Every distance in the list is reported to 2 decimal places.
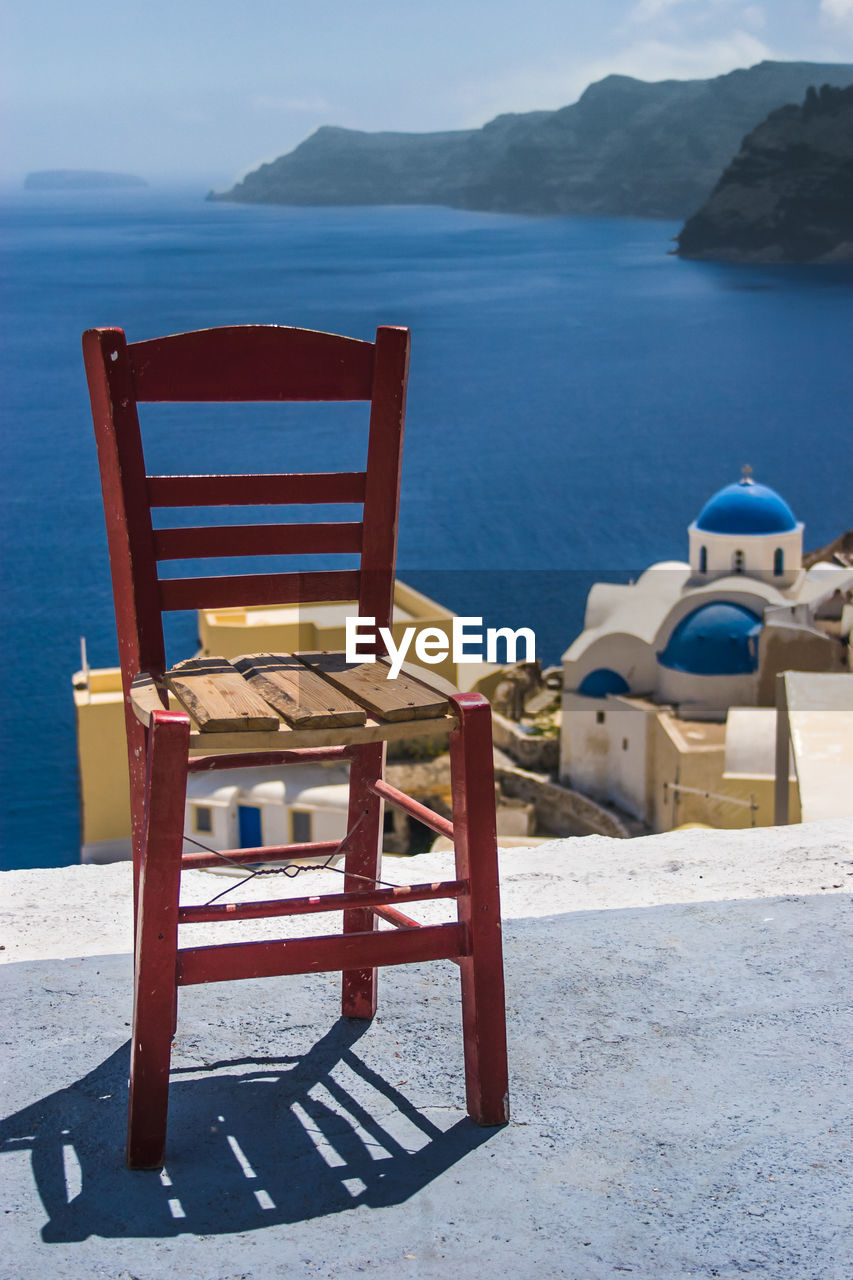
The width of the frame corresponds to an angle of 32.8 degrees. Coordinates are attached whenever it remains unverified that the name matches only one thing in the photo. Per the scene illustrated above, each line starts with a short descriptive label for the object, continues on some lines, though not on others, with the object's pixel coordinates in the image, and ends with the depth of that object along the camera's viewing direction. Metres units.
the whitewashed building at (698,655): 20.06
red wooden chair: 1.64
